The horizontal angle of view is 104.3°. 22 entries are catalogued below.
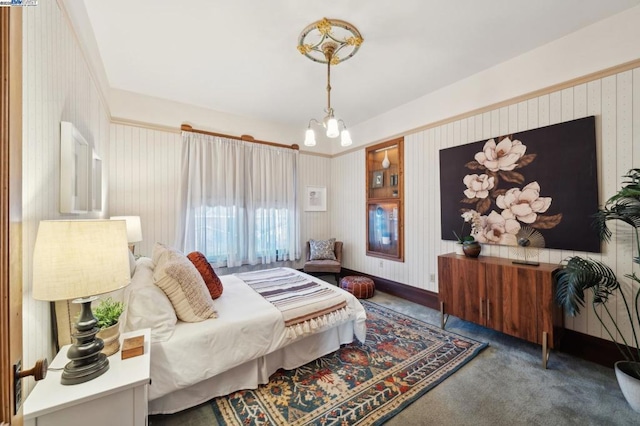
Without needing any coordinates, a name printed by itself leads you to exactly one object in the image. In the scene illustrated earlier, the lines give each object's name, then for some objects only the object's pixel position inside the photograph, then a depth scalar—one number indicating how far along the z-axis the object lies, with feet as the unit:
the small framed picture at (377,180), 13.84
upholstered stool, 12.48
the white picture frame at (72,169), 4.51
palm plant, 6.13
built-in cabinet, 12.79
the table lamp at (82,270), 3.08
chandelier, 7.15
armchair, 13.85
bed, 5.20
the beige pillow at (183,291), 5.83
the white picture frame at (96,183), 6.61
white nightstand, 3.13
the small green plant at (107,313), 4.33
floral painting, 7.46
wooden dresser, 7.04
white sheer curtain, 12.12
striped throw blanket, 6.67
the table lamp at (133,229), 9.36
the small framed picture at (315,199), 16.12
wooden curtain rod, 12.05
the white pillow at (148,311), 5.21
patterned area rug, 5.45
